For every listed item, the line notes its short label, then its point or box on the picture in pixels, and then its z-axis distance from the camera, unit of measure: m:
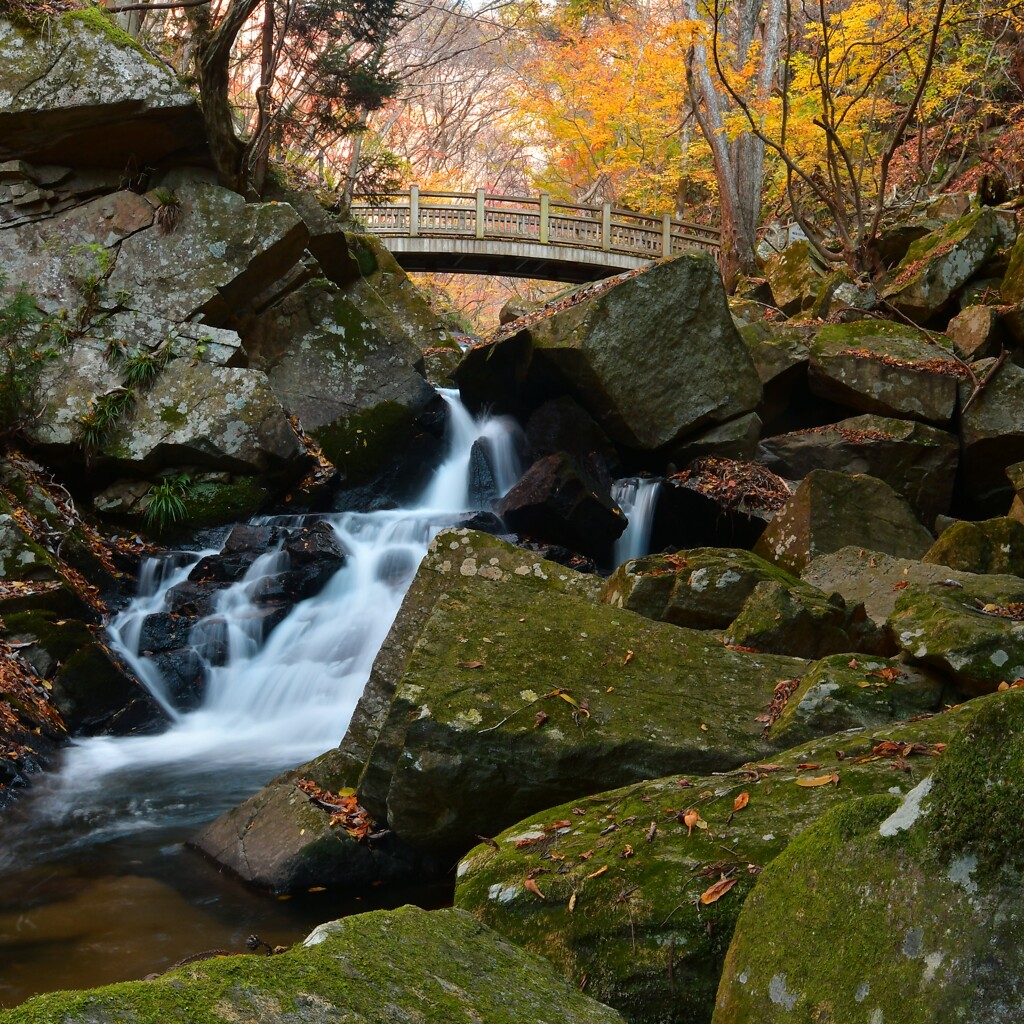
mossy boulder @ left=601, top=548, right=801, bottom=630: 5.69
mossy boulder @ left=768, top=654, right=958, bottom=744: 3.85
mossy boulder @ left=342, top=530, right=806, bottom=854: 3.84
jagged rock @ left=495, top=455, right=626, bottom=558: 9.55
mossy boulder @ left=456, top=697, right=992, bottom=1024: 2.45
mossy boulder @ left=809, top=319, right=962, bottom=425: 10.90
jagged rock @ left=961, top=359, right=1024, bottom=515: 10.59
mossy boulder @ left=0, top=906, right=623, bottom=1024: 1.38
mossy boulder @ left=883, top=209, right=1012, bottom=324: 12.34
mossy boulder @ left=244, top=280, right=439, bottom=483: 11.68
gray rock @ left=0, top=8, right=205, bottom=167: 10.31
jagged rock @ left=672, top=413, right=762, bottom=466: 10.79
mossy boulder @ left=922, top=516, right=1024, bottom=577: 7.04
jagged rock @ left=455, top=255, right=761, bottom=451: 10.26
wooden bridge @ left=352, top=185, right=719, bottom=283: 21.05
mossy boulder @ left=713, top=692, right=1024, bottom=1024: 1.55
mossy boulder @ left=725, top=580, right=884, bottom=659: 5.01
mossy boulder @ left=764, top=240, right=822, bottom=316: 14.59
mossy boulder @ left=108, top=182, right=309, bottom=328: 10.88
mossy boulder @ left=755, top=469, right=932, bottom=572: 7.46
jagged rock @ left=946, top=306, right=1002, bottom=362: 11.13
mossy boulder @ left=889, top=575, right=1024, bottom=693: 4.04
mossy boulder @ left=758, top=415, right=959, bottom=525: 10.64
